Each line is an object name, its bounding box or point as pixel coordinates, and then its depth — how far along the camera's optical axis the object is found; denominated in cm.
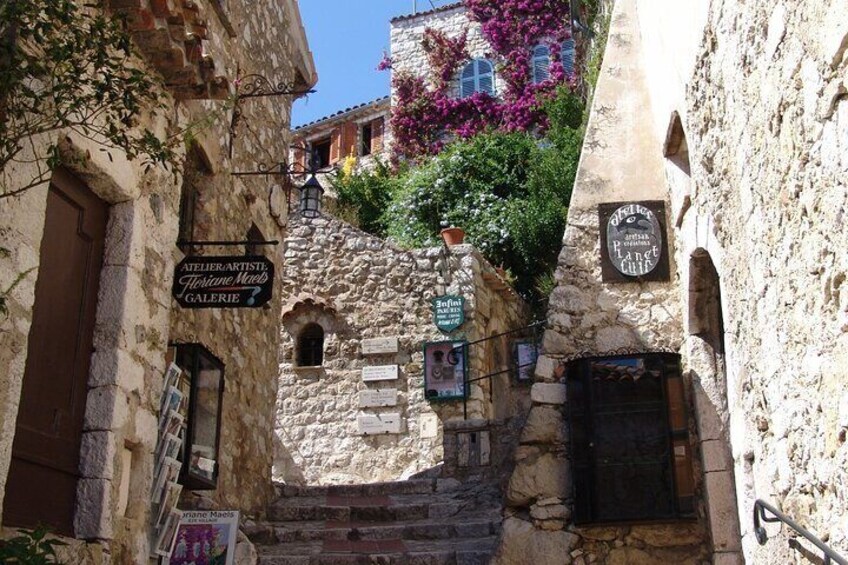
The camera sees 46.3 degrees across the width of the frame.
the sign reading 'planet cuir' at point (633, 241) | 810
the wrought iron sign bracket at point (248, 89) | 786
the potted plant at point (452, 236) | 1437
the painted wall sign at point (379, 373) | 1338
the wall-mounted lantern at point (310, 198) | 843
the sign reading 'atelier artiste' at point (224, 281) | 632
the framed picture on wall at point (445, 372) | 1311
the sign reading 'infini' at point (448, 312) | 1347
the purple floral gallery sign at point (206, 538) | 587
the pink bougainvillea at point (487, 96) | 2264
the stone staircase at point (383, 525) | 747
